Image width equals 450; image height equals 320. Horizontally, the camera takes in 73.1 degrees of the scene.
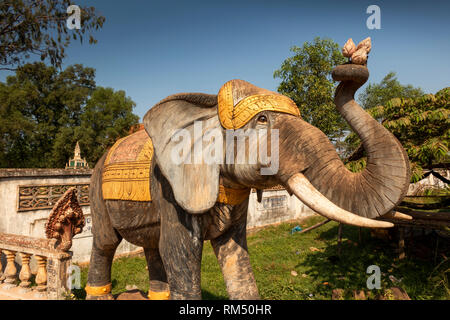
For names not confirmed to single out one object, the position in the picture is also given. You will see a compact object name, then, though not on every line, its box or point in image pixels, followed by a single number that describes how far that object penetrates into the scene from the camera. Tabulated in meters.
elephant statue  1.74
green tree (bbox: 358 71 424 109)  29.75
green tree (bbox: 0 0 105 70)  9.67
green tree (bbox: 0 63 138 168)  22.41
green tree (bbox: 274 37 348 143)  14.32
